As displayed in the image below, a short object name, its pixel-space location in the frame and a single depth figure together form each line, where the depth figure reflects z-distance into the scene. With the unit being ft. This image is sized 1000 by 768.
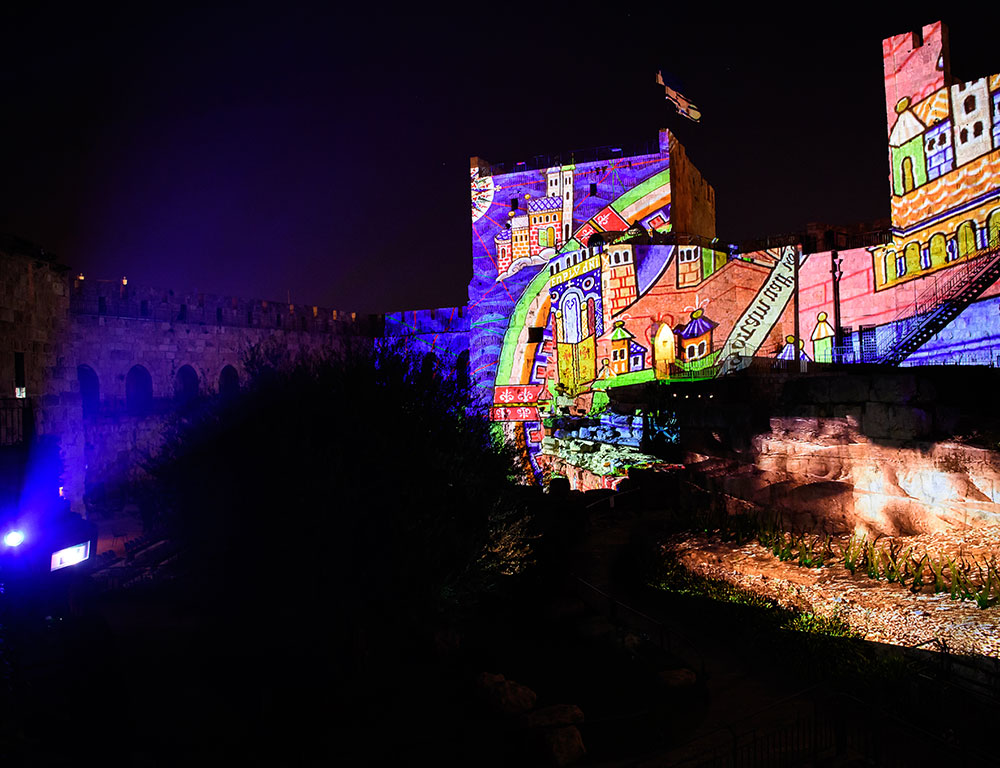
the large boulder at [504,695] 31.50
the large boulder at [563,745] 27.81
